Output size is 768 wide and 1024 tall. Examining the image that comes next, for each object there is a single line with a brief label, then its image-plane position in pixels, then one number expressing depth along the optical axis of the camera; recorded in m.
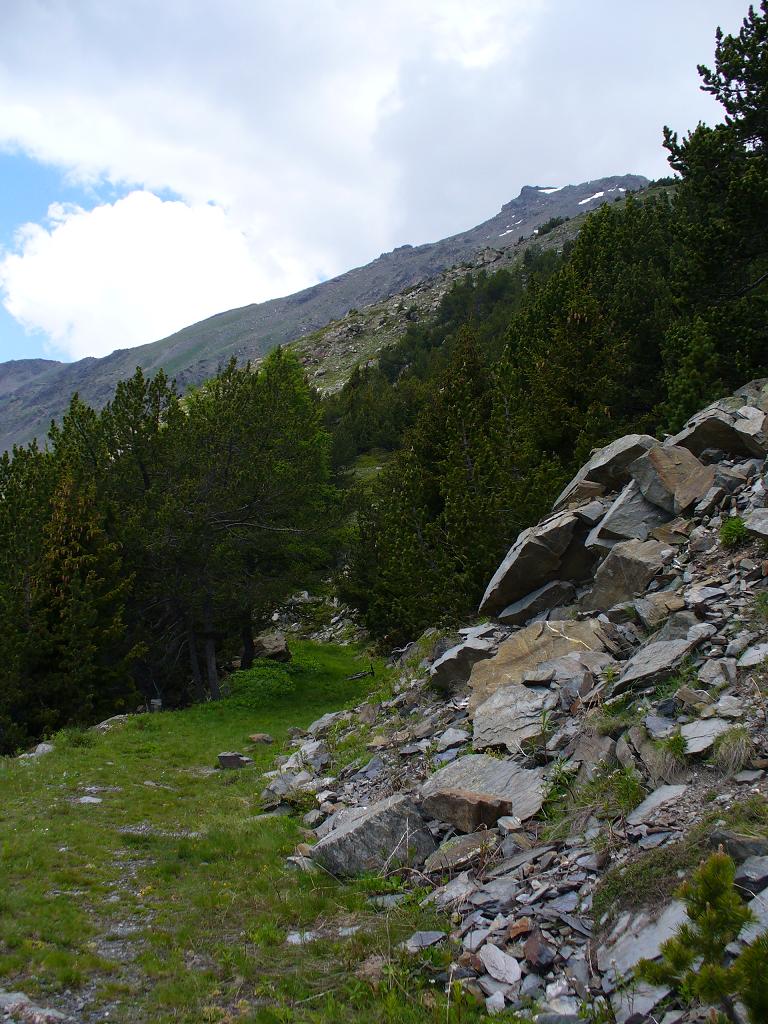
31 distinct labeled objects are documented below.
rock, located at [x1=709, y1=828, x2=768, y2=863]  4.66
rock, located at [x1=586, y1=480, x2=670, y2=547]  12.91
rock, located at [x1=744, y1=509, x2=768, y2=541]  9.49
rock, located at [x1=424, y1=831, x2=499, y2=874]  7.20
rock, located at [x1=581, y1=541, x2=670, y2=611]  11.52
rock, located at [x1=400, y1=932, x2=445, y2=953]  5.82
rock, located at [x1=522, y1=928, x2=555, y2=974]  5.07
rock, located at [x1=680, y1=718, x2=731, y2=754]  6.29
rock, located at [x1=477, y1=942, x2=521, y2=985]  5.09
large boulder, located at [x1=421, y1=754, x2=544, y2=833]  7.65
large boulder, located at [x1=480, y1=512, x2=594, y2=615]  14.11
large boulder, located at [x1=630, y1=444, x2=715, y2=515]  12.61
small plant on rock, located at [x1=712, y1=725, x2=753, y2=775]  5.90
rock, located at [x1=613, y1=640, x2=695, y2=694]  8.20
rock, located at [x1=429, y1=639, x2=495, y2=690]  13.27
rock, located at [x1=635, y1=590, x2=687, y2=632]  9.69
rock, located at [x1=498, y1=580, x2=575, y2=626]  13.97
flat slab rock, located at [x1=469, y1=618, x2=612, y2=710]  11.17
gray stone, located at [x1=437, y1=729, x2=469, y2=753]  10.46
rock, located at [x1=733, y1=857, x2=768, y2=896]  4.41
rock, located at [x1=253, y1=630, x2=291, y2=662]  32.19
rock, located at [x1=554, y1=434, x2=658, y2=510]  14.91
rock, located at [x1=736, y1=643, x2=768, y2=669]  7.28
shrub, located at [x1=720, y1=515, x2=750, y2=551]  10.18
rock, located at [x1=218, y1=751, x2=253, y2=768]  15.87
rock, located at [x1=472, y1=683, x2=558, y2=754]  9.17
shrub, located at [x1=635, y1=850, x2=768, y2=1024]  3.18
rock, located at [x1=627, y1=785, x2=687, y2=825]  5.97
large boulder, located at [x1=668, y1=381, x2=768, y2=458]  12.79
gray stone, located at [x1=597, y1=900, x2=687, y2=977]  4.59
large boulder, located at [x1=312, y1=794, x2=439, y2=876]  7.91
